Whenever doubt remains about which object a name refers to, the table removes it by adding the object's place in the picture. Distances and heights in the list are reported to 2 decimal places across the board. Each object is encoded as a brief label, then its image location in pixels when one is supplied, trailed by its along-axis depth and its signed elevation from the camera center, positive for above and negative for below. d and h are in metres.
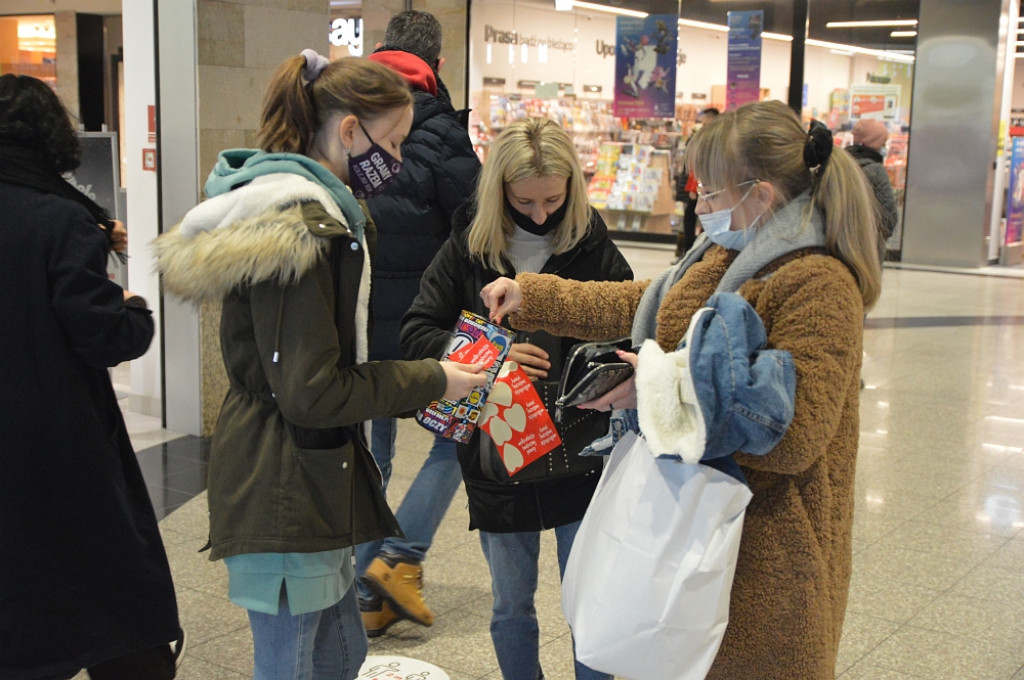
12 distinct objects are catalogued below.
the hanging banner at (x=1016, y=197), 14.10 -0.16
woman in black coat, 2.16 -0.55
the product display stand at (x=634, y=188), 14.11 -0.18
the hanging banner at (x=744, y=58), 12.56 +1.47
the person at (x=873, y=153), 6.86 +0.20
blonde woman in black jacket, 2.40 -0.29
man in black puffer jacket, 3.56 -0.11
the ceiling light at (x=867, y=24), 13.88 +2.12
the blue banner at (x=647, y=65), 11.85 +1.28
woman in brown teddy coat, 1.62 -0.26
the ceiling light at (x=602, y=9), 11.87 +1.89
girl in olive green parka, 1.78 -0.32
